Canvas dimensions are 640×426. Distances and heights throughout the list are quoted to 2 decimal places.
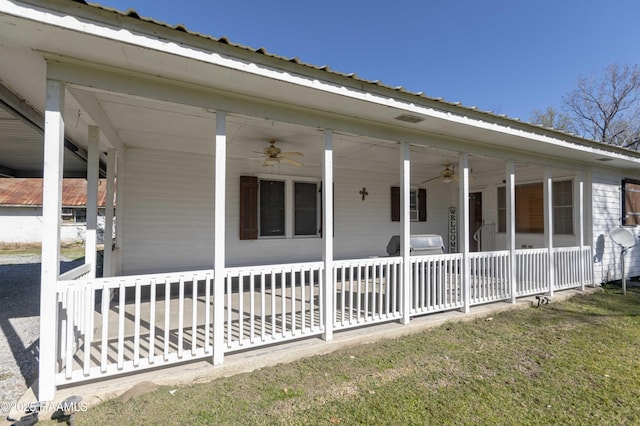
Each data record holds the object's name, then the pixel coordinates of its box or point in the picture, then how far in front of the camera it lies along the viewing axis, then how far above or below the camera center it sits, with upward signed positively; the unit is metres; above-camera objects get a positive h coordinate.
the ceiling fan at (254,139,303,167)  4.66 +1.00
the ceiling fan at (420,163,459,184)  6.35 +0.93
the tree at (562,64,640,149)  16.88 +6.64
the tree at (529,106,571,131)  18.48 +6.12
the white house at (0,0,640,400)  2.30 +0.69
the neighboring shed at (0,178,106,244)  14.52 +0.36
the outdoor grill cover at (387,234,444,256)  4.59 -0.41
